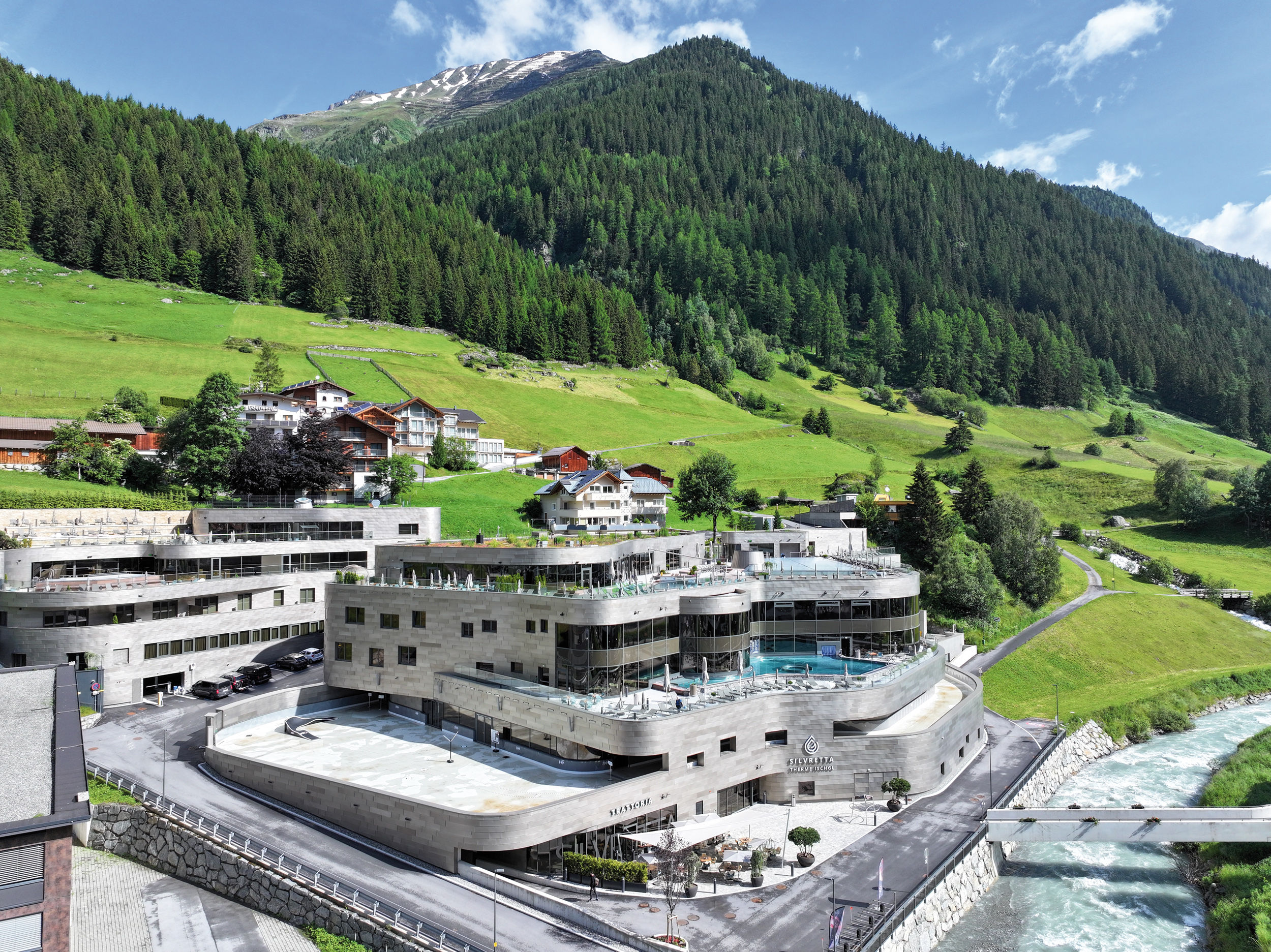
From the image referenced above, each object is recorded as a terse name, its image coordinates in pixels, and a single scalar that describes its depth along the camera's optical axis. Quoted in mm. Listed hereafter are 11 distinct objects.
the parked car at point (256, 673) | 54031
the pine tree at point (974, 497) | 100875
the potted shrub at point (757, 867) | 31531
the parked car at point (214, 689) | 52062
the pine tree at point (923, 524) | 89625
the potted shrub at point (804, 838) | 33969
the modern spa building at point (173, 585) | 50219
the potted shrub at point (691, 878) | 30688
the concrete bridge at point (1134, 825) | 37875
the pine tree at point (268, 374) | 114188
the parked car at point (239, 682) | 52812
